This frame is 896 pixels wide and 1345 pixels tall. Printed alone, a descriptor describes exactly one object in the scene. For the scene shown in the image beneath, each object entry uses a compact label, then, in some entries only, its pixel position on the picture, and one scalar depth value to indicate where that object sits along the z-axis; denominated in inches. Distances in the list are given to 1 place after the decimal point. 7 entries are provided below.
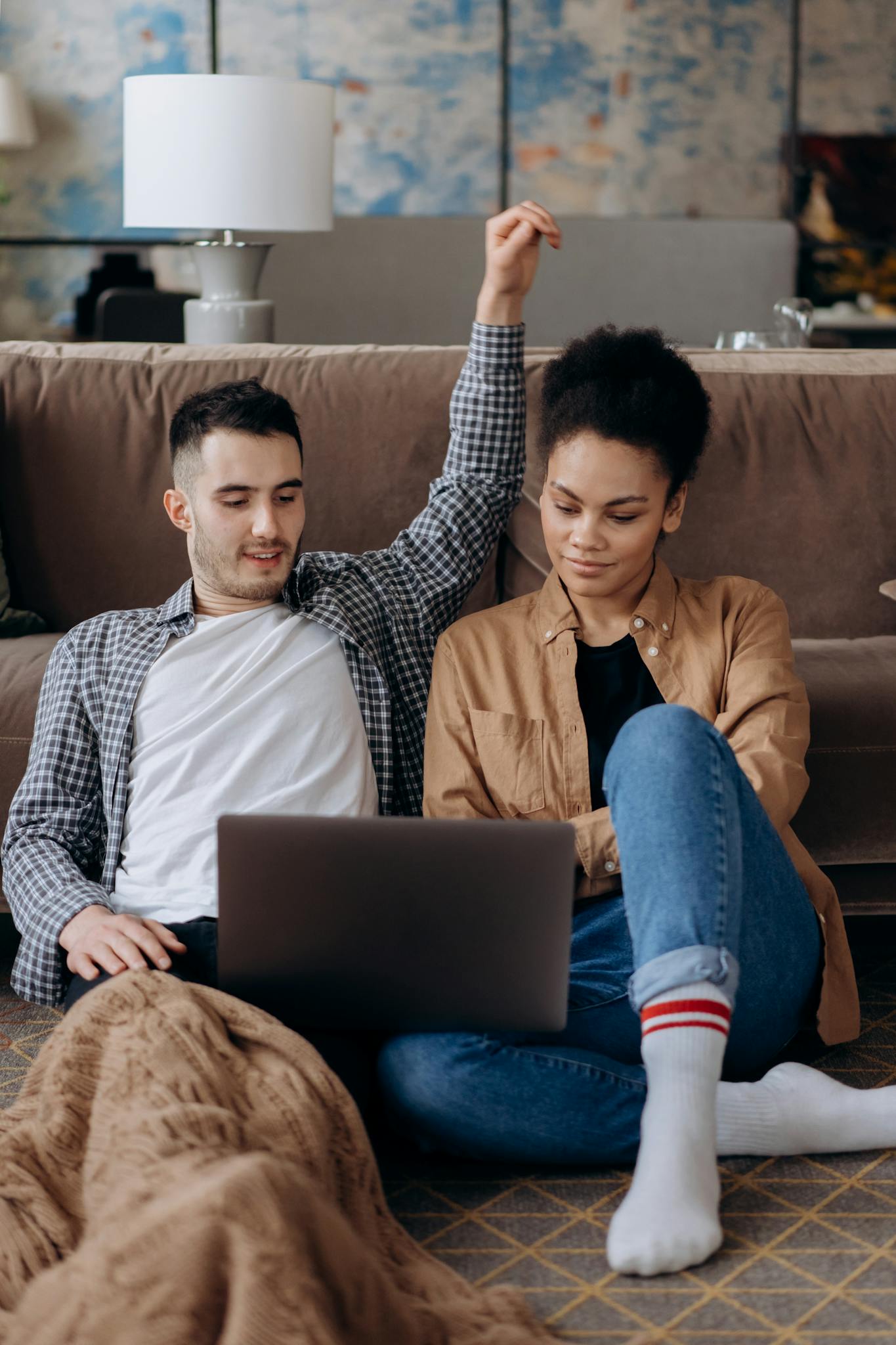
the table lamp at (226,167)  121.0
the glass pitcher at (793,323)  134.6
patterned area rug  46.9
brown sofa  88.0
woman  50.1
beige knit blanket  38.8
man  61.7
